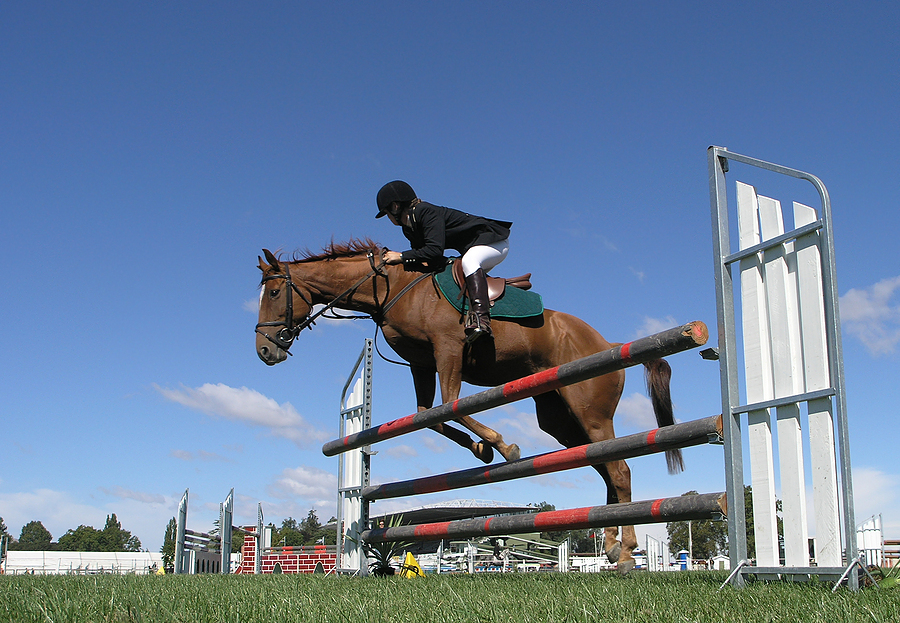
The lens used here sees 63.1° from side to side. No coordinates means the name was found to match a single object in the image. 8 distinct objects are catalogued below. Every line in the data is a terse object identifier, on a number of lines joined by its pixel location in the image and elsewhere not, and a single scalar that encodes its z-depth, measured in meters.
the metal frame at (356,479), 6.09
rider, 5.03
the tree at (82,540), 101.56
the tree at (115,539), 106.08
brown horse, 4.99
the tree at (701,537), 40.12
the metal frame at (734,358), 2.73
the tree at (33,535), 129.99
